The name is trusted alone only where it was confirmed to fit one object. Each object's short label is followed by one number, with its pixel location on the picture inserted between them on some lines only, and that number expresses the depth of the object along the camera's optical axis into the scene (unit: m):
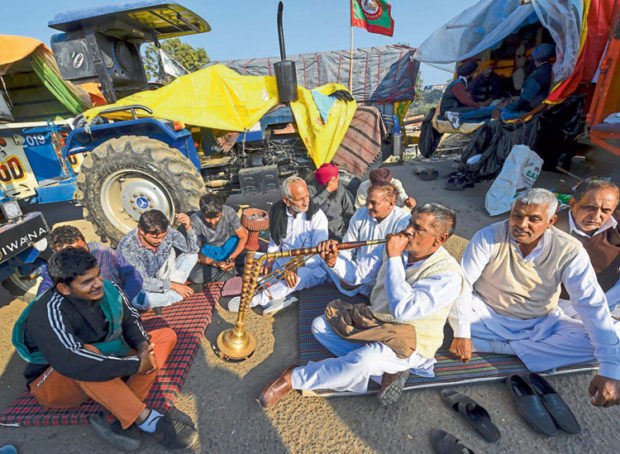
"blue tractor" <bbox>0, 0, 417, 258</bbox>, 3.62
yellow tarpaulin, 3.97
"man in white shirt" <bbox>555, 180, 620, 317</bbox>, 2.04
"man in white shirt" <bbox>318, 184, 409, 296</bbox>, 2.51
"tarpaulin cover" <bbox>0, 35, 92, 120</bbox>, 3.97
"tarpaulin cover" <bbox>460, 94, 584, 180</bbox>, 5.08
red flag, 7.81
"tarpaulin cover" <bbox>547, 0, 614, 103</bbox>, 4.37
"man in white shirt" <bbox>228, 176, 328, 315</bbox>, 2.90
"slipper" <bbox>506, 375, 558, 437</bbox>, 1.70
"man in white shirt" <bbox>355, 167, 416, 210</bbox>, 3.20
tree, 15.18
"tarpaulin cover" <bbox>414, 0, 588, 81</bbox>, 4.56
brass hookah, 1.78
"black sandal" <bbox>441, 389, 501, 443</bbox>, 1.69
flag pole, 7.62
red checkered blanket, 1.92
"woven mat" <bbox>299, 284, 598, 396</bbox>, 2.01
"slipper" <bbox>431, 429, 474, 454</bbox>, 1.58
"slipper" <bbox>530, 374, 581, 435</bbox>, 1.71
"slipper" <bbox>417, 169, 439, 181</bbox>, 6.92
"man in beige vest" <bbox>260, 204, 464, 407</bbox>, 1.68
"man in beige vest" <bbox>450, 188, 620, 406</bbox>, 1.73
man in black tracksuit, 1.58
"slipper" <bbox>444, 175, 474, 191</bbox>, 5.93
